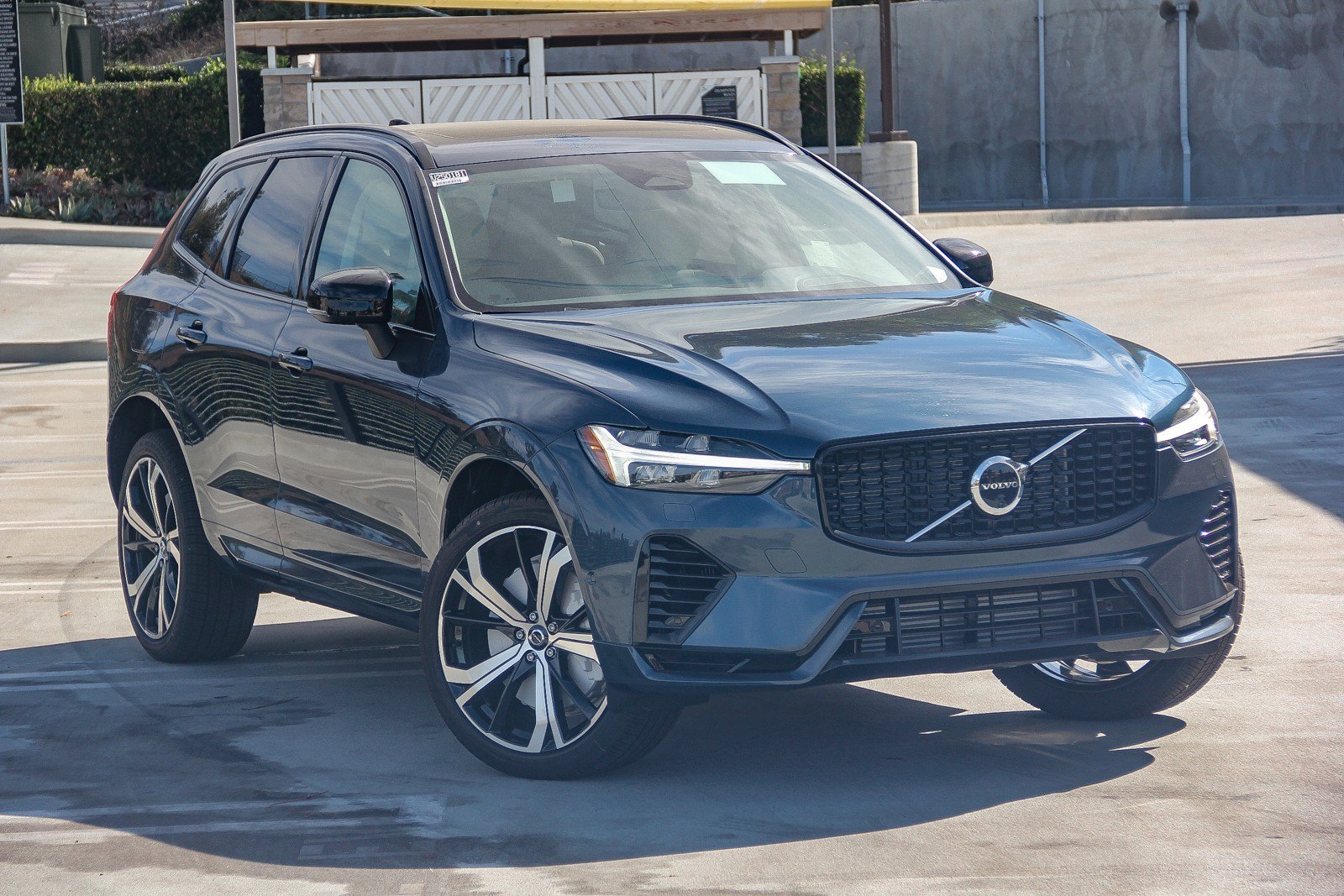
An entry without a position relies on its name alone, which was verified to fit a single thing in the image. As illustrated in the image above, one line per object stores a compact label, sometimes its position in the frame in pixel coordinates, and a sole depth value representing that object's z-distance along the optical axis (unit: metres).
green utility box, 34.62
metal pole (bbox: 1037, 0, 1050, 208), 38.78
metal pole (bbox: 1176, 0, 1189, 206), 37.56
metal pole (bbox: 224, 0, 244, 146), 21.75
